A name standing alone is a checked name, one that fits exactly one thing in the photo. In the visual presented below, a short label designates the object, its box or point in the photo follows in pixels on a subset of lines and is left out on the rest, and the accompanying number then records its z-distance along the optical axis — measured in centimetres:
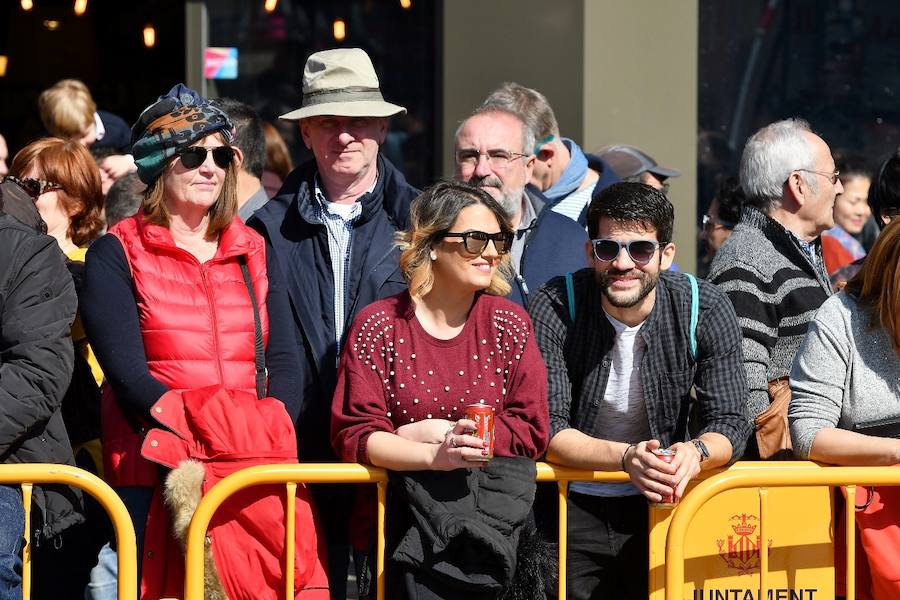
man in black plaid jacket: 905
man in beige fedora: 969
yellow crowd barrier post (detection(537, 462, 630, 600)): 878
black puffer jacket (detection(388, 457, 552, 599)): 831
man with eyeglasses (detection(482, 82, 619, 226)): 1286
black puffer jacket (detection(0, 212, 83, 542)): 861
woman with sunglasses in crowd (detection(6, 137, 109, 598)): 977
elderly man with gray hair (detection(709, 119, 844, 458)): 1006
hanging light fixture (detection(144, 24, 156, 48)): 2105
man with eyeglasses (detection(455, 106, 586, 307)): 1070
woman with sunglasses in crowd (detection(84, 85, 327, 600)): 858
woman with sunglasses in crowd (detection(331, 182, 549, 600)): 836
